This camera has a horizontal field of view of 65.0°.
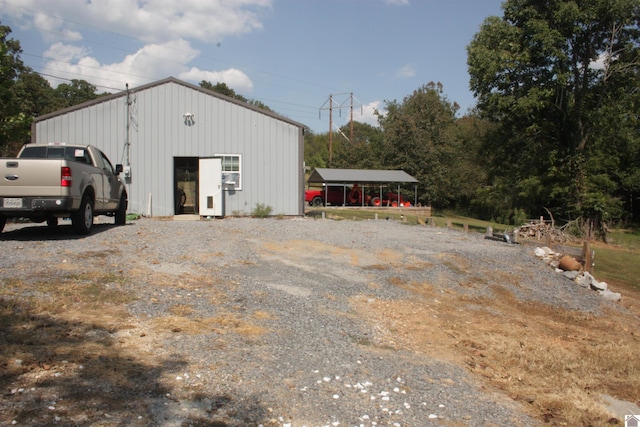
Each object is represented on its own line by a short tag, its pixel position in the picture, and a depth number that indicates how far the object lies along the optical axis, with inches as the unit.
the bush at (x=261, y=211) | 750.6
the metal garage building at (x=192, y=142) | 730.8
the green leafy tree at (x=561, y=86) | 939.3
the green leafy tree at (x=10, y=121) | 497.7
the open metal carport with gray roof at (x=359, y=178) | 1496.1
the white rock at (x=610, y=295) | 444.8
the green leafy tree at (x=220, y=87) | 2723.9
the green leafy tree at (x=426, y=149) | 1824.6
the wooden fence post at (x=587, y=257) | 517.7
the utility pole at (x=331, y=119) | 2091.0
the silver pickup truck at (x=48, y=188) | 362.3
